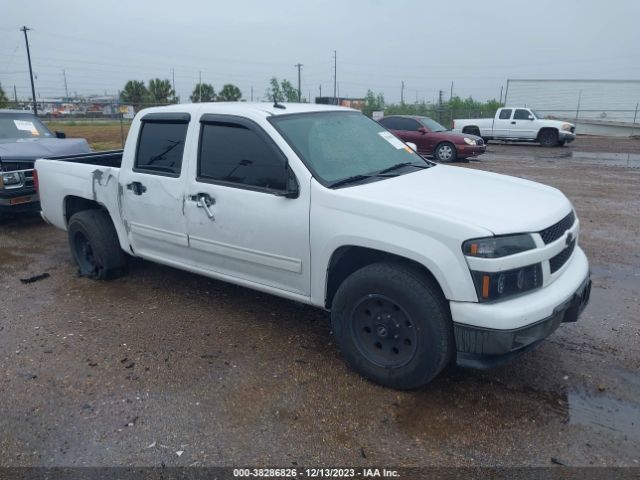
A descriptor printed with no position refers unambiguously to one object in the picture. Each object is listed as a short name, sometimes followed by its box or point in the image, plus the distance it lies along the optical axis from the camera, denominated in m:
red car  16.80
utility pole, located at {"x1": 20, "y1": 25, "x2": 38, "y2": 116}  30.60
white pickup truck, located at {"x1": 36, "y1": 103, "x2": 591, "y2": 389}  3.13
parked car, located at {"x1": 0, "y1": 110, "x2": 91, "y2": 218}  7.60
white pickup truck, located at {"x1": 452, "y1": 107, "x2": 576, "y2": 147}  22.70
